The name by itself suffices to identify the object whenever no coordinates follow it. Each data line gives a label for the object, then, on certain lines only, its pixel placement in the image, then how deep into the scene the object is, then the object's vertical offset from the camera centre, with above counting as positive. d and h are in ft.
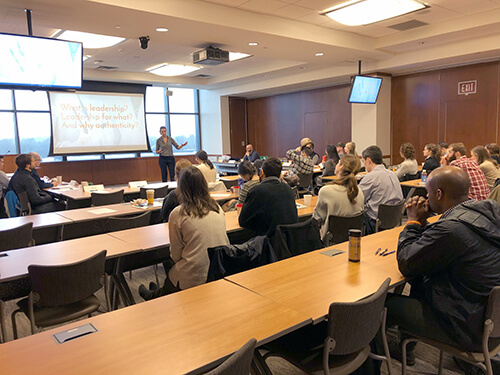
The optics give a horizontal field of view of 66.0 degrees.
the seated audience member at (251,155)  32.14 -1.11
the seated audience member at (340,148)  27.63 -0.64
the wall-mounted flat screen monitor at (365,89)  25.89 +3.38
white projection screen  34.32 +2.17
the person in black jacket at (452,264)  5.83 -1.99
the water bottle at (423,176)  19.43 -1.98
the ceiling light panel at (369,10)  17.28 +5.99
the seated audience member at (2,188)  18.43 -1.88
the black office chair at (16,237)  10.46 -2.44
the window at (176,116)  40.37 +3.08
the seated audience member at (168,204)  12.27 -1.93
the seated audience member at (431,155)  21.31 -1.05
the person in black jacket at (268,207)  10.12 -1.74
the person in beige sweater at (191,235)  8.13 -1.96
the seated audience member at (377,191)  13.26 -1.82
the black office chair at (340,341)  5.15 -3.05
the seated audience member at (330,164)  24.47 -1.55
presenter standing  33.91 -0.62
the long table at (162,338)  4.25 -2.40
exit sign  26.14 +3.28
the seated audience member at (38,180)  19.40 -1.62
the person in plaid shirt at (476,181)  13.47 -1.60
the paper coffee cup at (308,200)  13.73 -2.12
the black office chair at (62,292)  7.34 -2.88
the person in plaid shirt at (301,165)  23.47 -1.50
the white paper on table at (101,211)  13.88 -2.36
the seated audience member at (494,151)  20.03 -0.85
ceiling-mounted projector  21.04 +4.79
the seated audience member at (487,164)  16.22 -1.26
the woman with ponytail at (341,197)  11.36 -1.71
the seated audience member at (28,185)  17.25 -1.62
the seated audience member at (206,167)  19.44 -1.19
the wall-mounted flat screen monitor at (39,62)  13.96 +3.26
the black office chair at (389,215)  12.75 -2.58
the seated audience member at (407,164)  20.98 -1.46
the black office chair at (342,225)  11.08 -2.48
